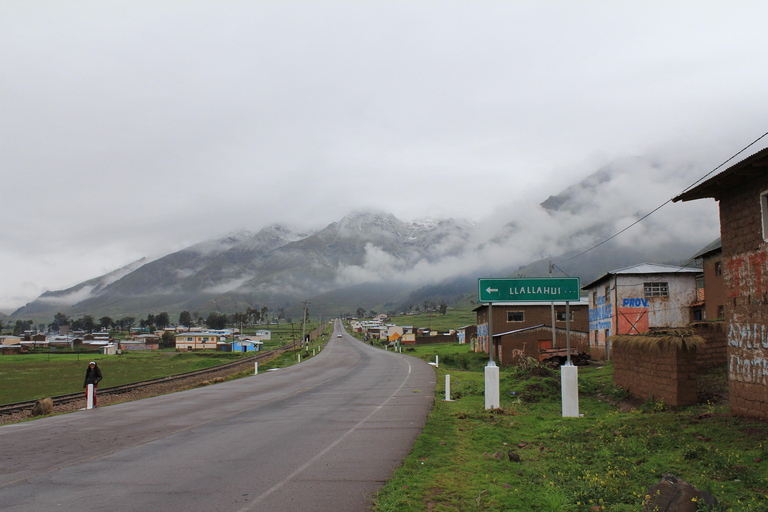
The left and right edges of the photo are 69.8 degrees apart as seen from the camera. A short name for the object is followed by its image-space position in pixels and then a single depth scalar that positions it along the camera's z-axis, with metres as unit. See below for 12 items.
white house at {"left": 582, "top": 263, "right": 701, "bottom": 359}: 38.81
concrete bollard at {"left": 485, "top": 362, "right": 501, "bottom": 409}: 16.55
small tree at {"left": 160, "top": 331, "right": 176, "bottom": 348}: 151.00
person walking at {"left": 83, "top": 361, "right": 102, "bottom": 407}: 22.34
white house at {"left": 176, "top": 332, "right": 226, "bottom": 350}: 136.12
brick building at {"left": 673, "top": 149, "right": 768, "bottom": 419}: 10.85
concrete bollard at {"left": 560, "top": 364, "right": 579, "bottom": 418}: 15.31
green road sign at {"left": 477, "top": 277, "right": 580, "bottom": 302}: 16.62
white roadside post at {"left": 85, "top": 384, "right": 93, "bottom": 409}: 21.69
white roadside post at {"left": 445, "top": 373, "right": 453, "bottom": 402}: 21.28
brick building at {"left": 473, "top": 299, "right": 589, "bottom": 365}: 47.34
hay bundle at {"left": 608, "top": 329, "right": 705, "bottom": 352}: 13.85
